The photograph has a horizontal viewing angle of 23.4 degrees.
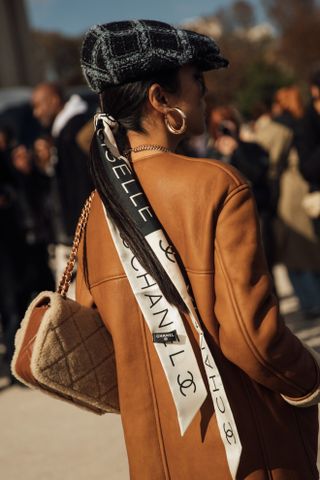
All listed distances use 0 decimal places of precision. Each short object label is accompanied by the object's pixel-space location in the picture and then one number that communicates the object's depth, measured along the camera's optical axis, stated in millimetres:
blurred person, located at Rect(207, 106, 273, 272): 5441
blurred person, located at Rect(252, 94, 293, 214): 6070
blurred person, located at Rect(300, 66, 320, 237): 4547
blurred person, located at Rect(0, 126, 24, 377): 5441
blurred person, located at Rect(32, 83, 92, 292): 4945
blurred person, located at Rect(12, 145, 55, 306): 5625
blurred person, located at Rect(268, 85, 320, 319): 6094
